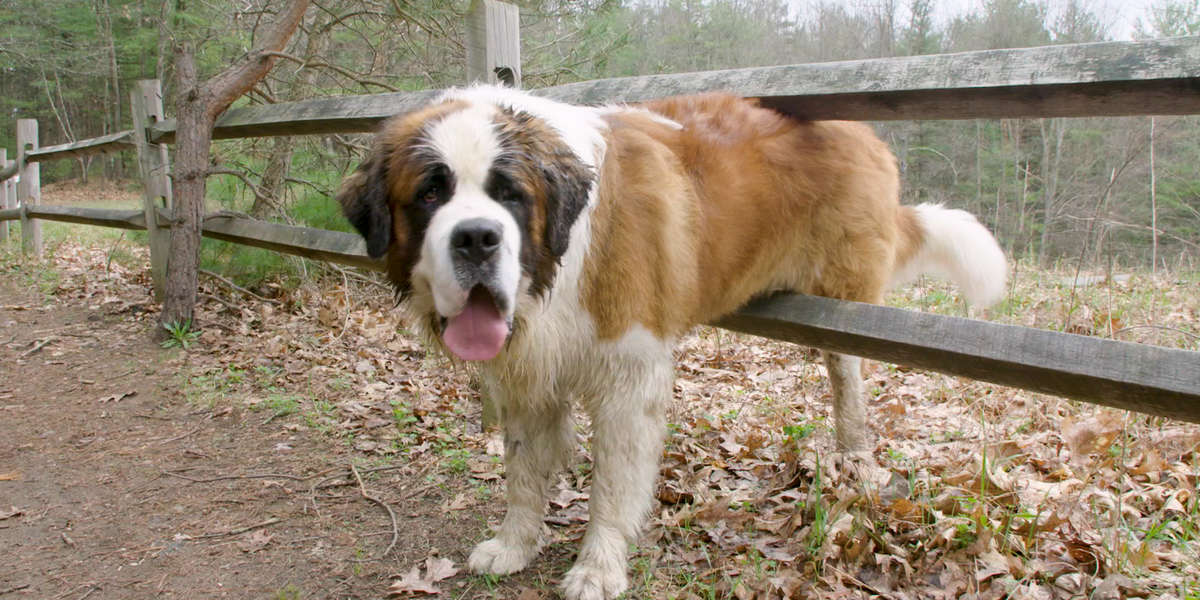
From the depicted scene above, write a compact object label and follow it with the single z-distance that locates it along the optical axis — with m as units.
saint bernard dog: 2.11
